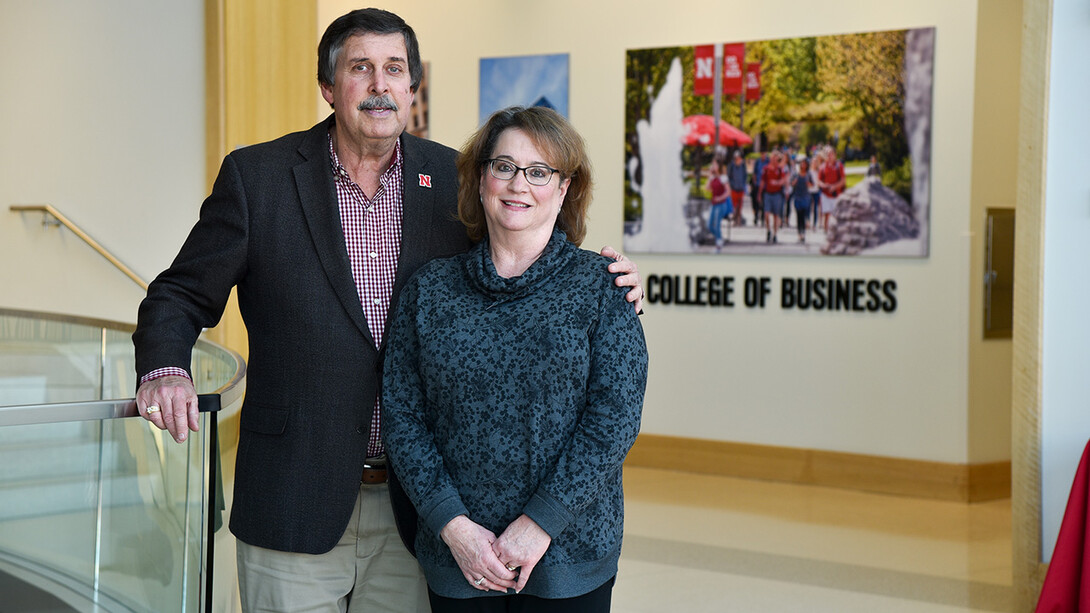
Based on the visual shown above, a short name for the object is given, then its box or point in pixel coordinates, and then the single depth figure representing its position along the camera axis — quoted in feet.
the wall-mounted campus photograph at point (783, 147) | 23.73
